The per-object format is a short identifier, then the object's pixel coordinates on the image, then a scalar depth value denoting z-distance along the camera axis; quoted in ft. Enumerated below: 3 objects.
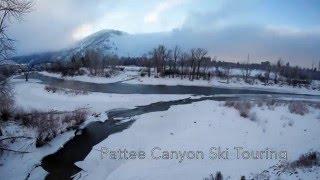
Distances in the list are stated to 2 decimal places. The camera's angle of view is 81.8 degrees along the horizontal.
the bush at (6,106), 26.01
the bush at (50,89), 91.51
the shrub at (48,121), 38.80
